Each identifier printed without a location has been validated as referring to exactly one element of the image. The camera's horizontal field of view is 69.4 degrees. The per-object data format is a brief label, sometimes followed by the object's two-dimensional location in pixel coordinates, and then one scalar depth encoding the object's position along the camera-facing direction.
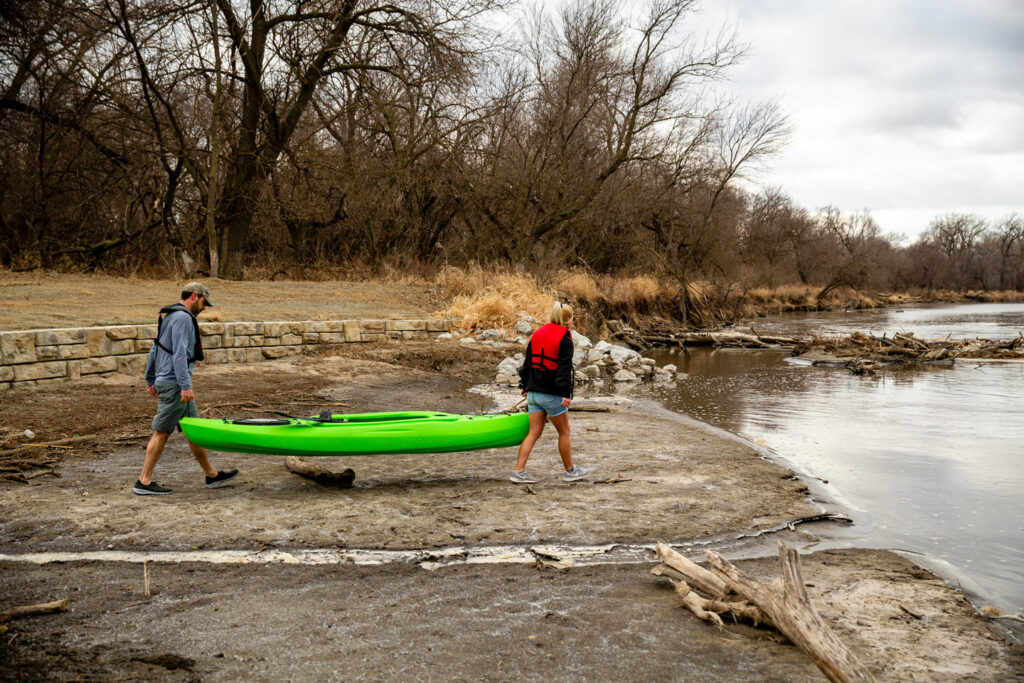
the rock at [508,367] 11.66
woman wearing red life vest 5.59
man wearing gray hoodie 5.16
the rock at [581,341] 14.51
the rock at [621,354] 14.46
